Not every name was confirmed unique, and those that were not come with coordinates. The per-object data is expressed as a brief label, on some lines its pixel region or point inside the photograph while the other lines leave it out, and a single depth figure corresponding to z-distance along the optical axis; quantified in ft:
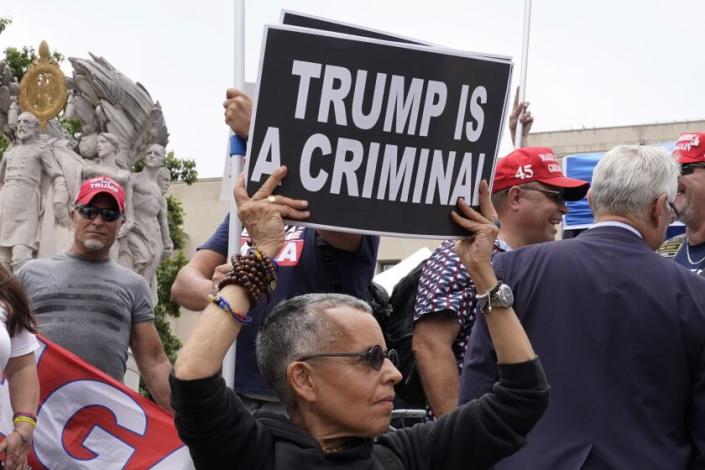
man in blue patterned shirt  17.02
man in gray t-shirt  21.21
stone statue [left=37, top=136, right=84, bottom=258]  60.13
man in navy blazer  14.02
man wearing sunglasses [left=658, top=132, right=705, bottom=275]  19.25
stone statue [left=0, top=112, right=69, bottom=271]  59.57
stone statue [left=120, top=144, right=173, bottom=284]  64.54
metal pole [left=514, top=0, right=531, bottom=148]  23.89
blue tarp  26.78
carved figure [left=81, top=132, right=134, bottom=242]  62.54
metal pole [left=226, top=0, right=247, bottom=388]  14.28
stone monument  60.18
